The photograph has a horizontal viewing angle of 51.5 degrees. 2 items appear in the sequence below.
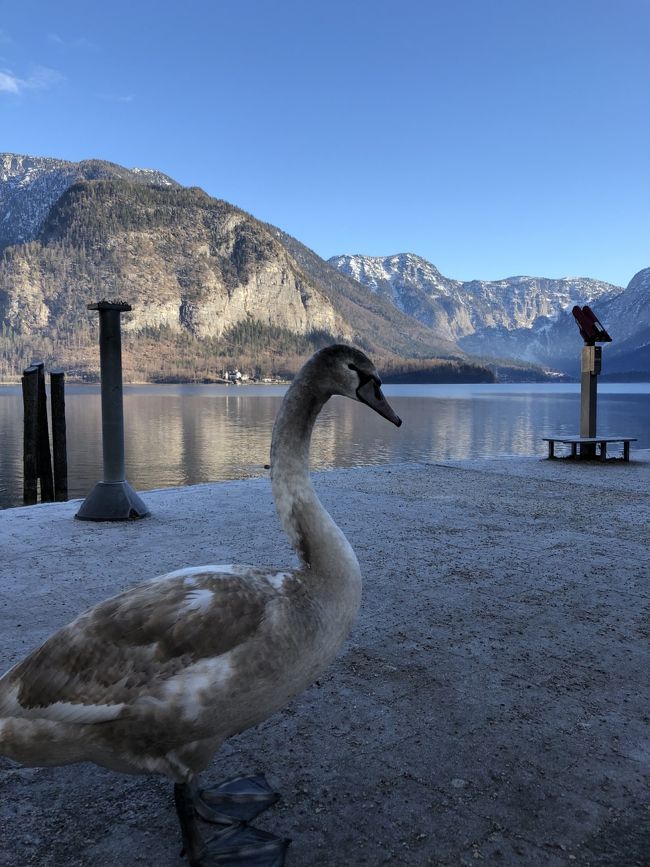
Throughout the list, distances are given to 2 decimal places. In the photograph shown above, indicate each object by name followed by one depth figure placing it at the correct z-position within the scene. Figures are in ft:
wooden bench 52.34
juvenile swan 8.16
